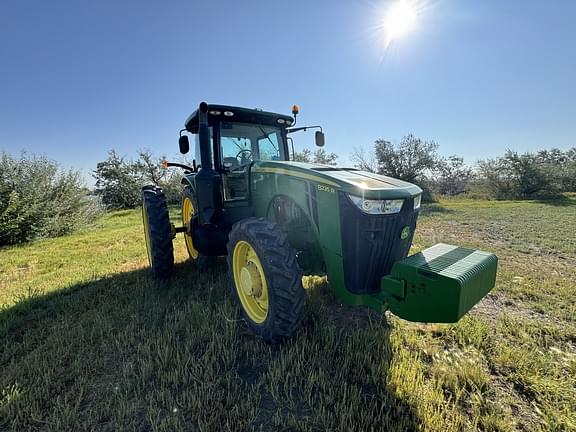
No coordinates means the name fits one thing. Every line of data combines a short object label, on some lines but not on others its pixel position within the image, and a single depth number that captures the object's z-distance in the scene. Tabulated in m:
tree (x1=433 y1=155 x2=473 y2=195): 25.59
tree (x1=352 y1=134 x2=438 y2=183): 20.31
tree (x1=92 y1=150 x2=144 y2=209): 23.05
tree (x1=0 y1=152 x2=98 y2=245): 7.75
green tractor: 1.79
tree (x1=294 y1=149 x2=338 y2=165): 22.28
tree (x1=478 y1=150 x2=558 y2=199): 20.84
